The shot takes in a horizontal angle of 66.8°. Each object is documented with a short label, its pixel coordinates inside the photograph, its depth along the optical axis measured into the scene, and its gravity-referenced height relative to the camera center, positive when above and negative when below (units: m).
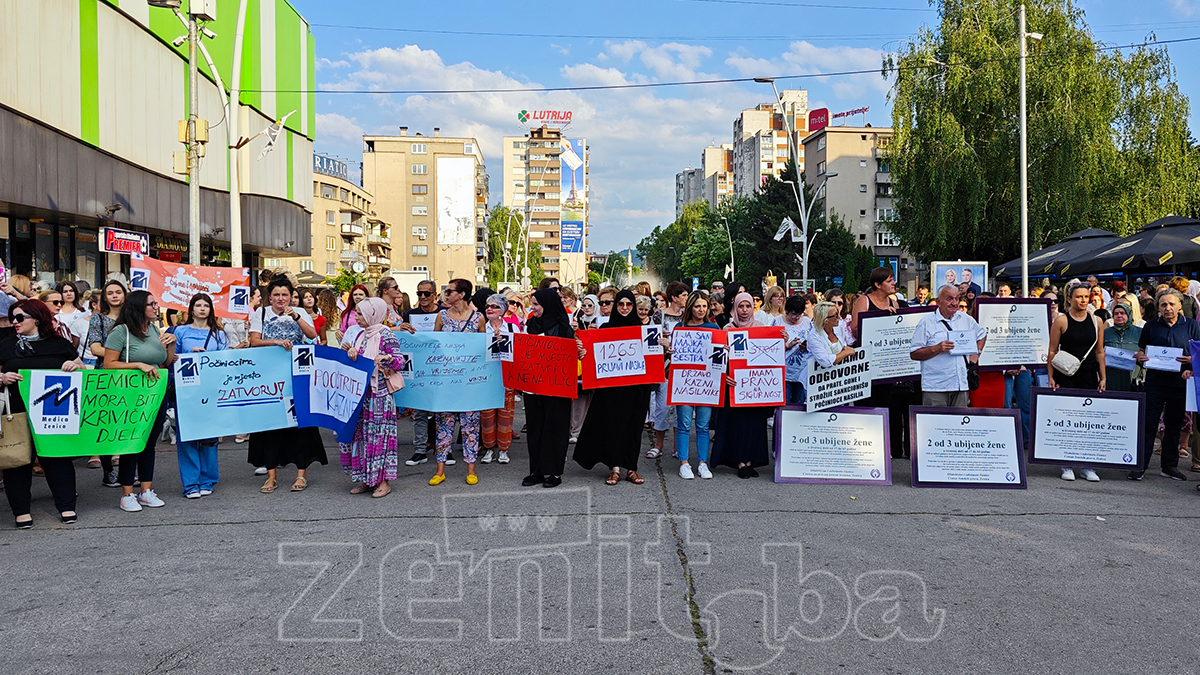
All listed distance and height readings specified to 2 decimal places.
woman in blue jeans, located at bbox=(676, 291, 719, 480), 9.06 -0.98
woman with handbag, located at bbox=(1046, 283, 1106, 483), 9.38 -0.24
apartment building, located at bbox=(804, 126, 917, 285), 88.19 +13.64
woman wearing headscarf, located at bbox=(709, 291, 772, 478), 8.94 -1.15
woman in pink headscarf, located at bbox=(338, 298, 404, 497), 8.08 -0.71
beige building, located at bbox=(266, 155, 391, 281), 86.12 +10.16
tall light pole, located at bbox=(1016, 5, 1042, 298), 21.70 +2.60
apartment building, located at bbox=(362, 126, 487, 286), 122.25 +17.57
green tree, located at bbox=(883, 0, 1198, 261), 30.64 +6.59
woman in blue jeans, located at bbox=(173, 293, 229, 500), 8.13 -1.01
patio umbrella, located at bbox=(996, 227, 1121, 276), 18.98 +1.58
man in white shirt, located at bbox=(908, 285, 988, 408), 9.15 -0.32
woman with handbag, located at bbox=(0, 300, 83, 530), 7.14 -0.32
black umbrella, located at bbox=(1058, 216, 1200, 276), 15.02 +1.20
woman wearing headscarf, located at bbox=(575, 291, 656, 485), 8.63 -1.02
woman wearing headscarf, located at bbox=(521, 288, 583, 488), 8.52 -0.94
